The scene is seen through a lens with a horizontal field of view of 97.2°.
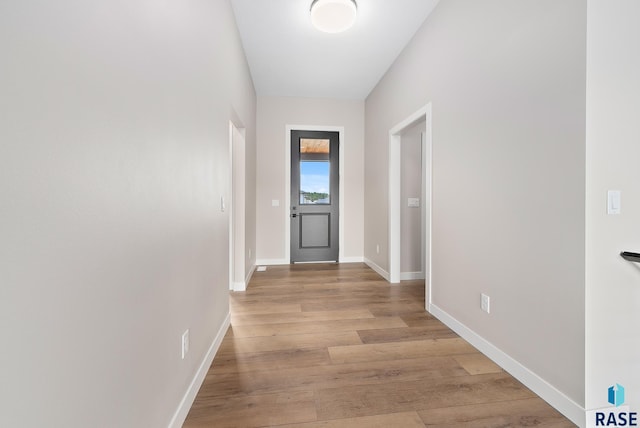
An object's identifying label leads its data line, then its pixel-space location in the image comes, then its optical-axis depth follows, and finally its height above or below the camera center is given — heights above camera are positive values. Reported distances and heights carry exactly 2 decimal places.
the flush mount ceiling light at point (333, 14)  2.41 +1.72
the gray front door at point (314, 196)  4.96 +0.21
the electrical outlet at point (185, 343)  1.43 -0.69
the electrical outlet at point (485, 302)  1.96 -0.67
